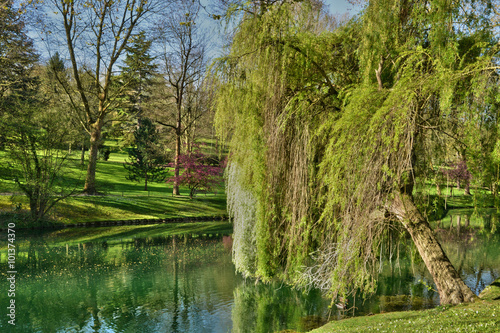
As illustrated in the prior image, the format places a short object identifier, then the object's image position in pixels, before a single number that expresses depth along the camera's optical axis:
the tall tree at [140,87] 32.44
